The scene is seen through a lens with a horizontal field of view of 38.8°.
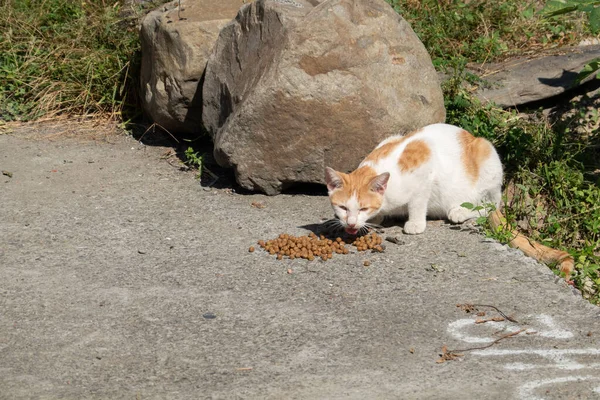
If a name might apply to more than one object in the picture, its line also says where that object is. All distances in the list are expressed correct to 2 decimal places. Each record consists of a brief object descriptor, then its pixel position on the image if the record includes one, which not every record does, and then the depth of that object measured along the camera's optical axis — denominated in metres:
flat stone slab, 7.95
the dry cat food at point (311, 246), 5.71
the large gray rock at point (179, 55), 7.58
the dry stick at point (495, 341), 4.48
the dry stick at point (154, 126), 8.13
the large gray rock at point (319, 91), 6.44
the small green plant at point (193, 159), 7.47
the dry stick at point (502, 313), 4.83
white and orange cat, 5.85
